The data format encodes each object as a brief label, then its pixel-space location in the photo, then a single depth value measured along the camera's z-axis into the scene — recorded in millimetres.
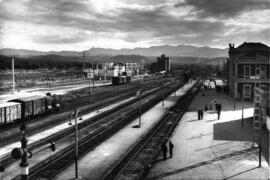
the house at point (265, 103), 30328
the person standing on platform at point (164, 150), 22219
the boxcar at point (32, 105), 36584
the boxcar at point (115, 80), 106000
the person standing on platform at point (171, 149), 22859
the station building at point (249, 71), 57031
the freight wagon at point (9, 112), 32709
